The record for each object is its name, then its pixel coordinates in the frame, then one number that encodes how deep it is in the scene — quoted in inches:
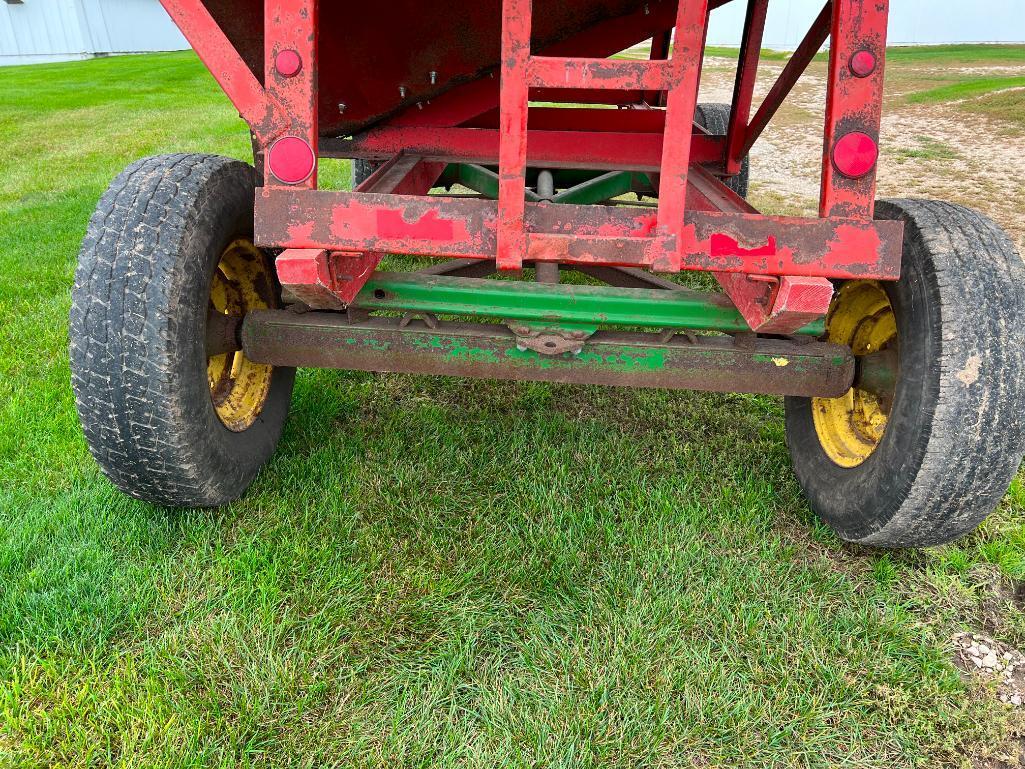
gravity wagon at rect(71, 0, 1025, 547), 80.1
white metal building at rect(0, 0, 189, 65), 1206.3
